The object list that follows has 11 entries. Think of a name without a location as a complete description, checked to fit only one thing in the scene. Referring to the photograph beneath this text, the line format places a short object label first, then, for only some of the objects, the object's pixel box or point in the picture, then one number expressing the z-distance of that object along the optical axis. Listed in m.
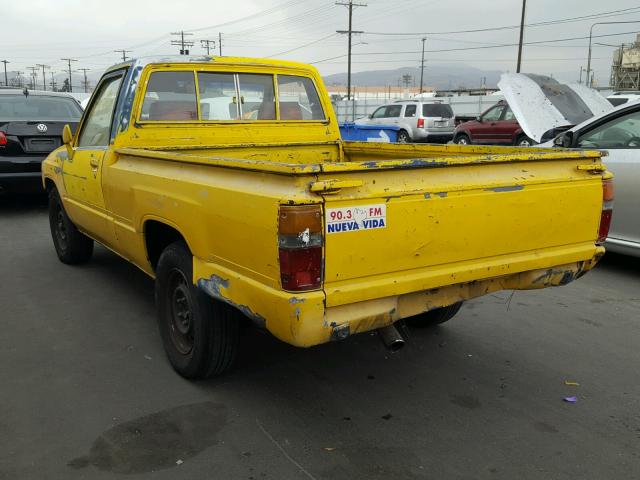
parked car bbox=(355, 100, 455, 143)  22.22
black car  8.23
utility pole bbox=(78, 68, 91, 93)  91.38
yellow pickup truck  2.49
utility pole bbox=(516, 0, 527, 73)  31.33
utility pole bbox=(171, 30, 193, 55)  65.84
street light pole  57.95
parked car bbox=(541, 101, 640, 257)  5.56
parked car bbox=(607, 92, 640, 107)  19.03
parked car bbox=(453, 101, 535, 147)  18.34
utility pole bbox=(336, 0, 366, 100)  47.06
